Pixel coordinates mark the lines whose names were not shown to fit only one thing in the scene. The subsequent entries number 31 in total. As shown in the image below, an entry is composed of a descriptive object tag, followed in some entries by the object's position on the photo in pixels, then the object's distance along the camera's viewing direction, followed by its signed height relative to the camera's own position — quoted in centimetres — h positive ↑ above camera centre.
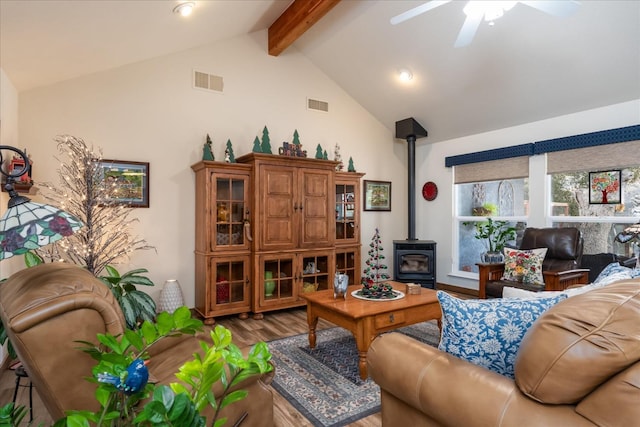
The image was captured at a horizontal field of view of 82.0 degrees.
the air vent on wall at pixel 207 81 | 428 +161
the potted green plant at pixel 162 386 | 46 -22
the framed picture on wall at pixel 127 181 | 377 +39
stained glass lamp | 90 -2
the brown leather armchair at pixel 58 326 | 112 -34
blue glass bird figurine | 45 -20
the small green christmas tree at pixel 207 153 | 407 +72
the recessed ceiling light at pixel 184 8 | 305 +177
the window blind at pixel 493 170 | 462 +63
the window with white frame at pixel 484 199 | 473 +25
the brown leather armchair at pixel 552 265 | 334 -49
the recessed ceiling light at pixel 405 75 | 455 +179
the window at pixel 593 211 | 382 +7
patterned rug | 220 -114
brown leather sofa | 91 -43
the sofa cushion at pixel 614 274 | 147 -24
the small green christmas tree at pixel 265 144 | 440 +88
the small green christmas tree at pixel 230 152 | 425 +76
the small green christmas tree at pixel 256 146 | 430 +84
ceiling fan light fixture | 242 +139
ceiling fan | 234 +138
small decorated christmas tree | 298 -59
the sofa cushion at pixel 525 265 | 360 -48
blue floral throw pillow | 124 -38
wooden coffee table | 256 -71
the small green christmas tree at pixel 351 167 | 519 +71
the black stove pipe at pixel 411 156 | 540 +92
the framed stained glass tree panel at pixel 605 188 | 390 +32
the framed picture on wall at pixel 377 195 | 564 +34
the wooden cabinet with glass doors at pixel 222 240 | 391 -24
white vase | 385 -83
